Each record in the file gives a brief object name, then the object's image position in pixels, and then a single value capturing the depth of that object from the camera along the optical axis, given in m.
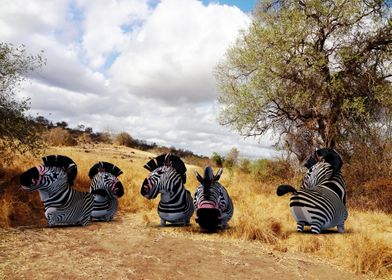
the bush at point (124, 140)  33.34
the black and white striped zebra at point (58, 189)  7.55
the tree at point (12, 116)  11.50
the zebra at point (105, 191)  8.64
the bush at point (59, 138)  24.35
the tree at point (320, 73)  15.74
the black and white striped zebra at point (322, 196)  8.27
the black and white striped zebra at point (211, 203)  8.02
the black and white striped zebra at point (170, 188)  8.12
